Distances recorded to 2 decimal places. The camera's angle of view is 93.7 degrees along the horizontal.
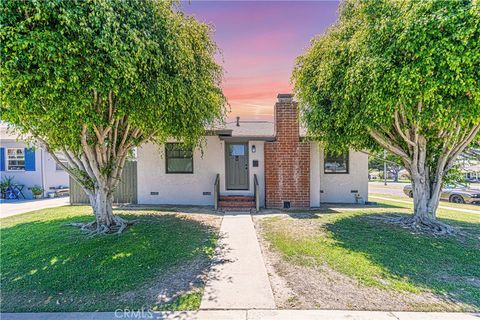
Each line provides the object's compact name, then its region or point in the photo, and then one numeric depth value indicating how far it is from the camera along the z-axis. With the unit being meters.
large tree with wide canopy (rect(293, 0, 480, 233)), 4.55
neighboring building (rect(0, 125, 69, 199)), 13.58
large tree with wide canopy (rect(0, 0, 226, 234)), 4.04
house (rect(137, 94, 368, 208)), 9.41
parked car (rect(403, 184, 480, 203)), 14.11
